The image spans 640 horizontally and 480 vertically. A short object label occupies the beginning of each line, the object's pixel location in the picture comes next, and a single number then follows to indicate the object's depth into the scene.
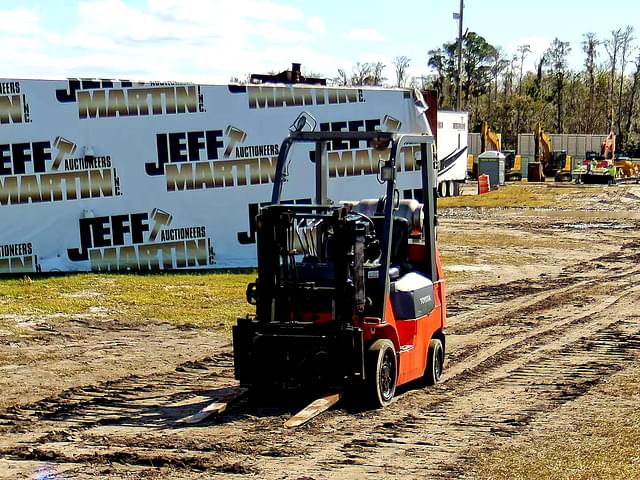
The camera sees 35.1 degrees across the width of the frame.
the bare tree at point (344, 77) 73.86
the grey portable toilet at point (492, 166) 50.91
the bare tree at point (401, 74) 84.81
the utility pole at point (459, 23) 53.30
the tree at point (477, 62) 85.50
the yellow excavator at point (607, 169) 54.31
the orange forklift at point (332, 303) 8.77
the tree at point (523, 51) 89.88
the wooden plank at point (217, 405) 8.72
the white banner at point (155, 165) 19.45
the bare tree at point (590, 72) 83.92
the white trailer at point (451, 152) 44.56
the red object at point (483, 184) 47.00
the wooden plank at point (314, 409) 8.48
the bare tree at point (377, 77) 72.11
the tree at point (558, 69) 81.38
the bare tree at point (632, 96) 81.94
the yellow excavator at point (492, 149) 60.44
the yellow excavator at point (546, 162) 59.56
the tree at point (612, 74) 81.81
